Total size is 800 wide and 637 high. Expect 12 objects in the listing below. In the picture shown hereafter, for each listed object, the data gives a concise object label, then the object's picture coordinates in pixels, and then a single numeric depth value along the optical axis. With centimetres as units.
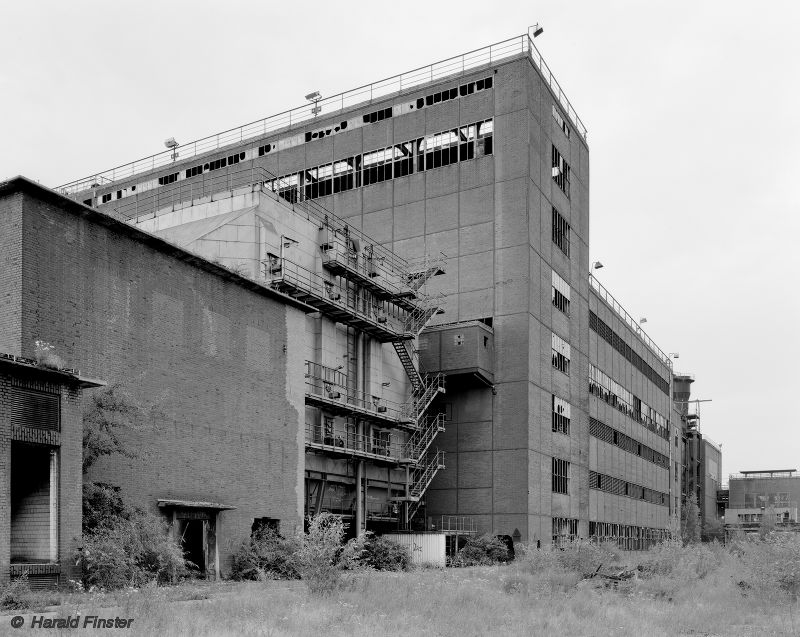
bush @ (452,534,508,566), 4478
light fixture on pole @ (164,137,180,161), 6619
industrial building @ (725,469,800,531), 12469
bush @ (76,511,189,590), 2192
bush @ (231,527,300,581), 2922
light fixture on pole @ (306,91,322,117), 5928
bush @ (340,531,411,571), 3716
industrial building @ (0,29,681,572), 2770
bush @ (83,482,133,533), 2367
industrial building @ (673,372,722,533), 10925
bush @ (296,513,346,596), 2217
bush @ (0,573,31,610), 1773
